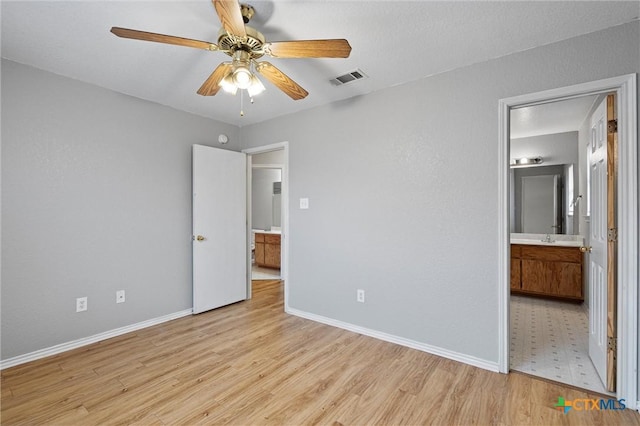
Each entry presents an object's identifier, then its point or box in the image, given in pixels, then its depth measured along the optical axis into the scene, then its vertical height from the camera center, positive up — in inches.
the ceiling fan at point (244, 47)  61.4 +37.1
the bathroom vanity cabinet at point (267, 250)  240.9 -29.3
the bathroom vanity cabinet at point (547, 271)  155.0 -30.5
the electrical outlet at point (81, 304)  109.1 -32.8
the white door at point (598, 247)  83.7 -9.6
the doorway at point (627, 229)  74.2 -3.6
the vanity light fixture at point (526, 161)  184.2 +32.9
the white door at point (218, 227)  142.9 -6.9
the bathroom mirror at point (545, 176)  169.5 +22.9
